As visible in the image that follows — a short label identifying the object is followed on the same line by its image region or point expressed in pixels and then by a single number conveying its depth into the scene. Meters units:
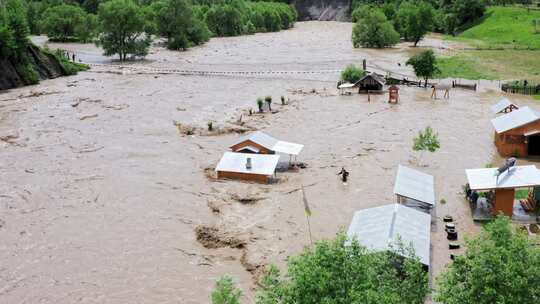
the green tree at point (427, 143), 36.00
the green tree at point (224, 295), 14.13
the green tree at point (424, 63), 63.09
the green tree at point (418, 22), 105.06
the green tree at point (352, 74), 65.00
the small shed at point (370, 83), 61.25
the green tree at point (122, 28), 84.69
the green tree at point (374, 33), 100.69
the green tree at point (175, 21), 101.44
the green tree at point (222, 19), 128.38
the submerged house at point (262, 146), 35.62
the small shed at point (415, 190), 27.39
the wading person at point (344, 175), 33.84
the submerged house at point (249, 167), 33.69
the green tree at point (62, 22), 110.63
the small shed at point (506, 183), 27.31
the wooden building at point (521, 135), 37.66
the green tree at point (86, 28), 109.81
